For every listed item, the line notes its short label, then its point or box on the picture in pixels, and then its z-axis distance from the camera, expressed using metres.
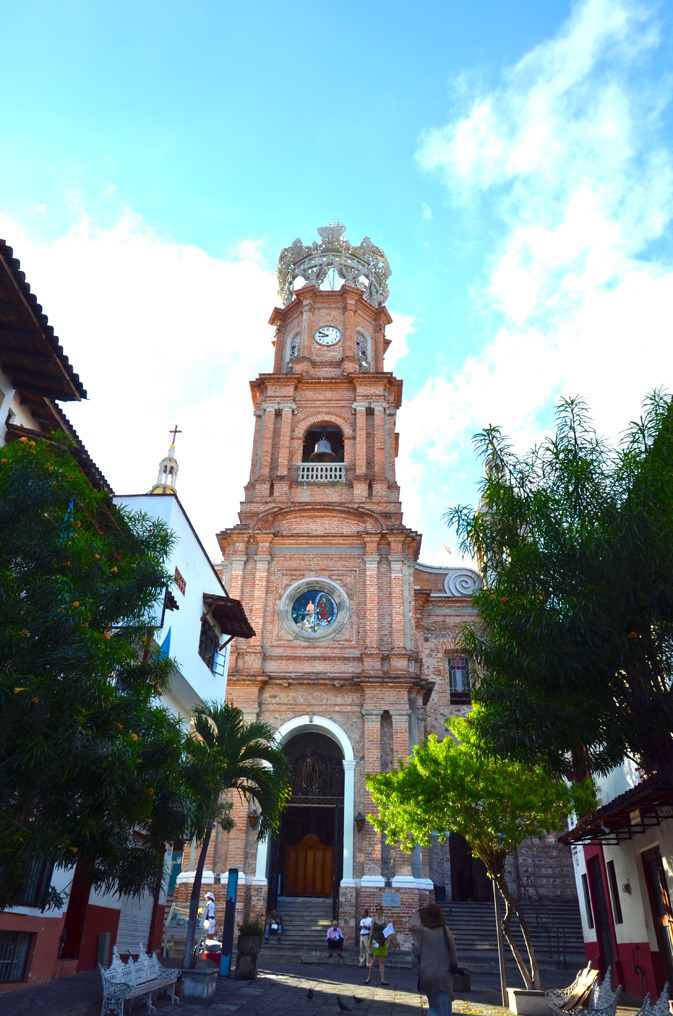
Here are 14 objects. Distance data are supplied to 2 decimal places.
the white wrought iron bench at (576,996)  10.30
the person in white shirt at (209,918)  19.72
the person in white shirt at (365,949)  18.30
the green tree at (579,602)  8.52
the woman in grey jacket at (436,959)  7.54
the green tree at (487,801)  13.26
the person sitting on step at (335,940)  19.50
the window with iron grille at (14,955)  10.77
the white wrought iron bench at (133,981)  9.55
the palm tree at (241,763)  13.95
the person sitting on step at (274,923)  21.28
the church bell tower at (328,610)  23.17
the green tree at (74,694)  6.23
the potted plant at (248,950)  15.21
